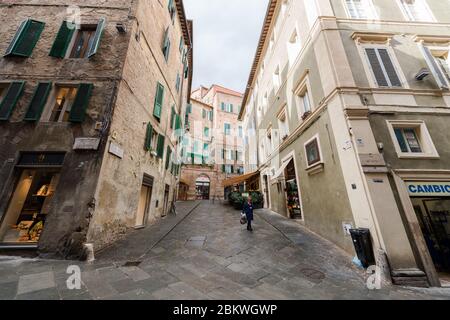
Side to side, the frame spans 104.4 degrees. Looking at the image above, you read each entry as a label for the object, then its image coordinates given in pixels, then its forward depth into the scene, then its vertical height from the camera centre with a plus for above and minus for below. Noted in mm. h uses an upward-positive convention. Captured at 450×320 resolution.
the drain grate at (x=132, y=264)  4176 -1240
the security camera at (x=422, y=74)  5850 +4383
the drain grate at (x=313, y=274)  3822 -1402
